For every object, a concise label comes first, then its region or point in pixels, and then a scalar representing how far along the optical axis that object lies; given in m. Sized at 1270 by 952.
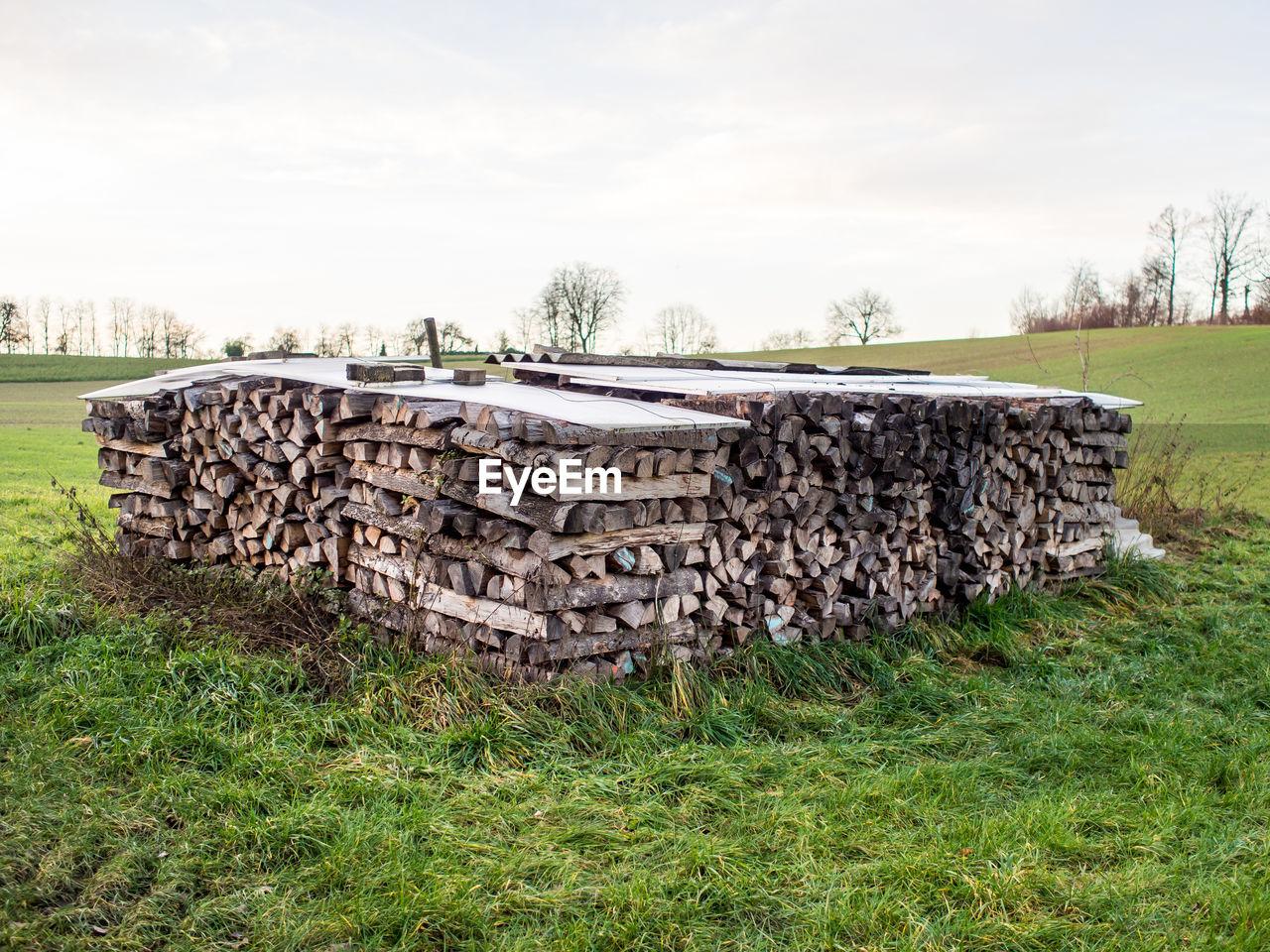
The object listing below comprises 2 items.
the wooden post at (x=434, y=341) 5.93
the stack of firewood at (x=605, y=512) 4.14
